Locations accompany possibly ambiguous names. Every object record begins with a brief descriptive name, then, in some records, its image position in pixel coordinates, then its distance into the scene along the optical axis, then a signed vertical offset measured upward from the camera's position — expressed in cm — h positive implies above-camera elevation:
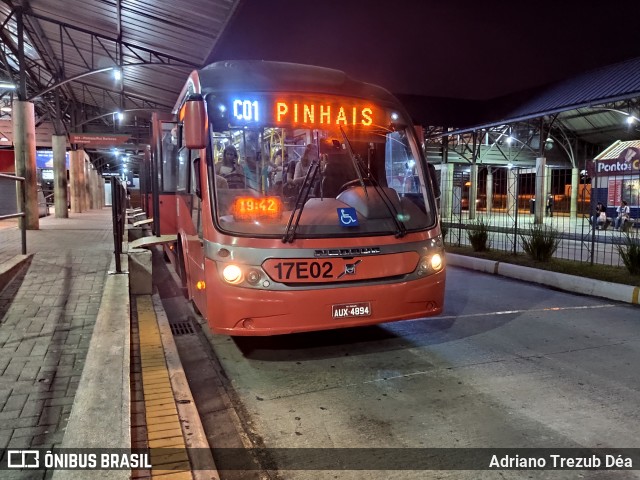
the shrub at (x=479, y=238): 1370 -116
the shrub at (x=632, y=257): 945 -119
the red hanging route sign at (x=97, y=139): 2605 +312
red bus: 476 -7
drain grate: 662 -174
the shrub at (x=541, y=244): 1144 -114
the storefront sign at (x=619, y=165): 1211 +89
